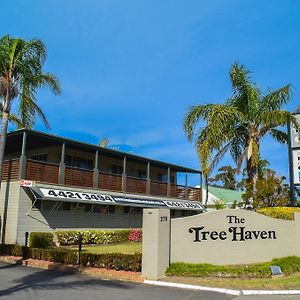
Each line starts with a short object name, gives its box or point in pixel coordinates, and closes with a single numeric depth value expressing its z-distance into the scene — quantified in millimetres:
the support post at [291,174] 13064
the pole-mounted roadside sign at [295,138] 13329
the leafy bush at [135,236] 19007
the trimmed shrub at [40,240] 14668
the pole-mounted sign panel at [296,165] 13086
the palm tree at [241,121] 13648
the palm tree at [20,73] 13560
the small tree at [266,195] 13964
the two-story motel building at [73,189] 15799
